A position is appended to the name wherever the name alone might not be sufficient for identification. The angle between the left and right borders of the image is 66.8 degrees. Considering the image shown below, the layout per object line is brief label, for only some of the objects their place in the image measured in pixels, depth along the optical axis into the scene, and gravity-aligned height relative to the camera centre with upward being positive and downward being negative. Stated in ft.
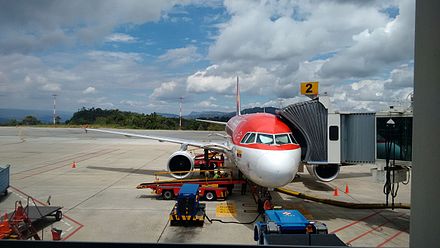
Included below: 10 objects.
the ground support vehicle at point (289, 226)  22.49 -8.54
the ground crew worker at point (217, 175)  56.95 -8.47
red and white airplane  35.04 -2.71
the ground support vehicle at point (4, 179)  46.47 -8.06
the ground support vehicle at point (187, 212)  36.39 -9.59
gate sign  43.86 +5.28
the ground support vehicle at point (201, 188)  48.65 -9.22
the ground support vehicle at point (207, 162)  71.35 -8.30
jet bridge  39.60 -0.54
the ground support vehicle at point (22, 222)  30.12 -9.64
